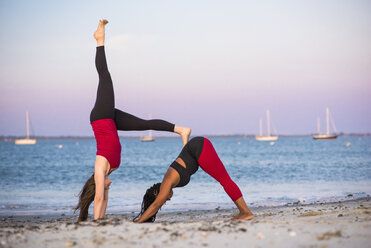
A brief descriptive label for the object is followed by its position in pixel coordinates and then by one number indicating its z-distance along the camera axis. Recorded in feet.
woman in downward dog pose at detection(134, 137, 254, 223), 19.80
